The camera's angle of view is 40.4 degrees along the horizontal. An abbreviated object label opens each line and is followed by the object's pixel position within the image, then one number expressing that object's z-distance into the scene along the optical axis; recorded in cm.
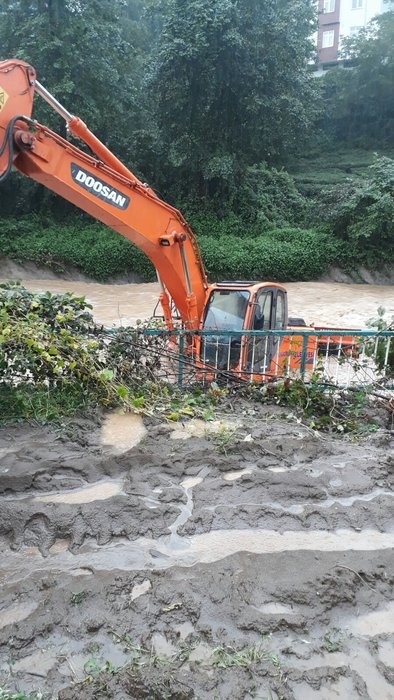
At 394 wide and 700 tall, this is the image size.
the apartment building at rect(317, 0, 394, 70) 4459
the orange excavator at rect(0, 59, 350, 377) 619
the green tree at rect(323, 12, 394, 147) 3198
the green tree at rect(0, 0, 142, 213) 2073
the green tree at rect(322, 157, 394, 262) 2181
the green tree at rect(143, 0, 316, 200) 2033
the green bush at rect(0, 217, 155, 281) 2241
